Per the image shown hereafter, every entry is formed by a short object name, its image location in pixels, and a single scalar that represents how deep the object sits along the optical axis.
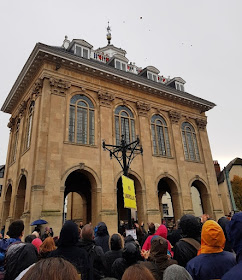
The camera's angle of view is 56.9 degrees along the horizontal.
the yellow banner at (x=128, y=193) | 8.06
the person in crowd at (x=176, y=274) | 1.82
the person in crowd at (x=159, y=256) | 3.05
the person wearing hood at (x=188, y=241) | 3.48
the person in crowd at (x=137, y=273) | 1.66
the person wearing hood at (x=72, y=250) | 3.27
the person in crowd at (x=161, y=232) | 5.34
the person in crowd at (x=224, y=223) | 4.55
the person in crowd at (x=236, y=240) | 1.77
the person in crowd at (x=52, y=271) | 1.23
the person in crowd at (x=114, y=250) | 4.16
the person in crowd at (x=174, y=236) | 6.61
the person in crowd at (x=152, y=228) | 6.16
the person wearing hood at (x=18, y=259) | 3.24
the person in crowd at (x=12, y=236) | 4.01
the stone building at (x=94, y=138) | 15.07
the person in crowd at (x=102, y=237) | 5.59
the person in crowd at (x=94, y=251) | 3.96
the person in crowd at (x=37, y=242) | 5.41
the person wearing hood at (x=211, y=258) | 2.68
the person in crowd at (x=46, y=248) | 3.78
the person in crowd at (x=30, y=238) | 5.43
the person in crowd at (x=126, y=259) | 3.28
